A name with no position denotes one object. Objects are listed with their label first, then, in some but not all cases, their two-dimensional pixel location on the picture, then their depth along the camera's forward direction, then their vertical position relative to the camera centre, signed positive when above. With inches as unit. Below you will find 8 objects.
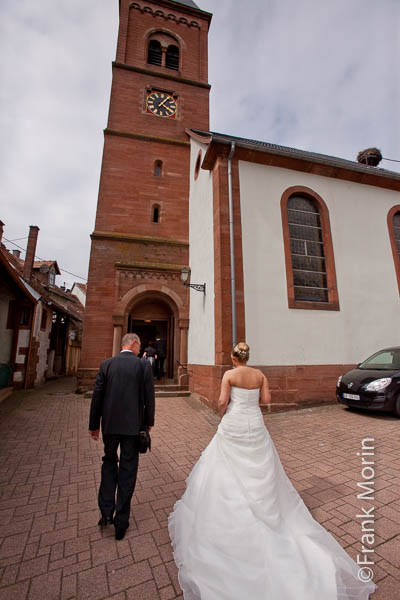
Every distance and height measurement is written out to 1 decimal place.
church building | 290.4 +130.3
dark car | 229.1 -20.8
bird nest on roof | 585.9 +417.7
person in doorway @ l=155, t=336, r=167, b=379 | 466.9 +10.0
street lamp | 362.3 +95.7
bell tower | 434.3 +292.1
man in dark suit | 99.2 -22.0
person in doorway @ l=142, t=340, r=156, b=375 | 413.9 +7.9
